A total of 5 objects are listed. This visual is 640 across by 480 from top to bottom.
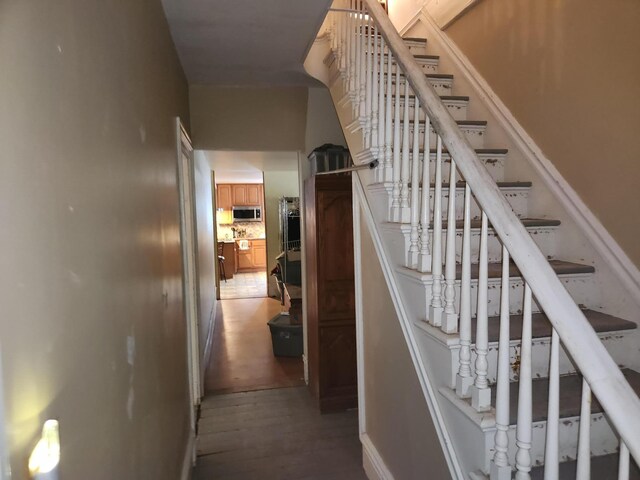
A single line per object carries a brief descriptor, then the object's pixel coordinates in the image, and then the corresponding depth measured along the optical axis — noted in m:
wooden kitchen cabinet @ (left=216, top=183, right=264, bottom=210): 10.73
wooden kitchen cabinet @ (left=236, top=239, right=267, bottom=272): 10.97
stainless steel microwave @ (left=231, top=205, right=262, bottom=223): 10.70
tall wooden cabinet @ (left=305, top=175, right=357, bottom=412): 3.32
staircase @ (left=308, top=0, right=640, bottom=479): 1.10
